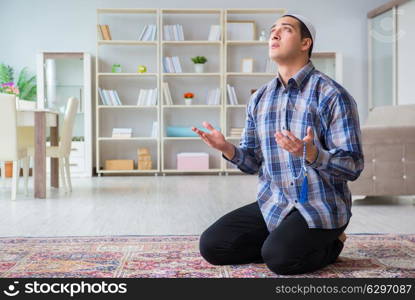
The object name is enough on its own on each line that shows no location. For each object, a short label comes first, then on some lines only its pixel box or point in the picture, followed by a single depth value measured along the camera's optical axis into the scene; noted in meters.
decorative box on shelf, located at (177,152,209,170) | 7.18
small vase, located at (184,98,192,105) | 7.20
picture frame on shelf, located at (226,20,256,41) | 7.26
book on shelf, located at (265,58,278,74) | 7.23
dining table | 4.77
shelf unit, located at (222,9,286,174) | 7.32
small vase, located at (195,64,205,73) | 7.20
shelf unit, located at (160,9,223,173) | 7.32
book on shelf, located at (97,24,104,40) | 6.98
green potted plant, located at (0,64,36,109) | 7.00
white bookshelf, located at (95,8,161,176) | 7.30
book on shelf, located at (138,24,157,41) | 7.07
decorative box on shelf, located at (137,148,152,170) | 7.17
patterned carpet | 2.17
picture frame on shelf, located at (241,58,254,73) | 7.24
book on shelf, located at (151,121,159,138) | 7.17
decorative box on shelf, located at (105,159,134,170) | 7.13
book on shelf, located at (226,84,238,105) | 7.21
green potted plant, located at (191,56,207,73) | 7.16
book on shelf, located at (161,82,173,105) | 7.12
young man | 2.06
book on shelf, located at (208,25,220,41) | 7.16
